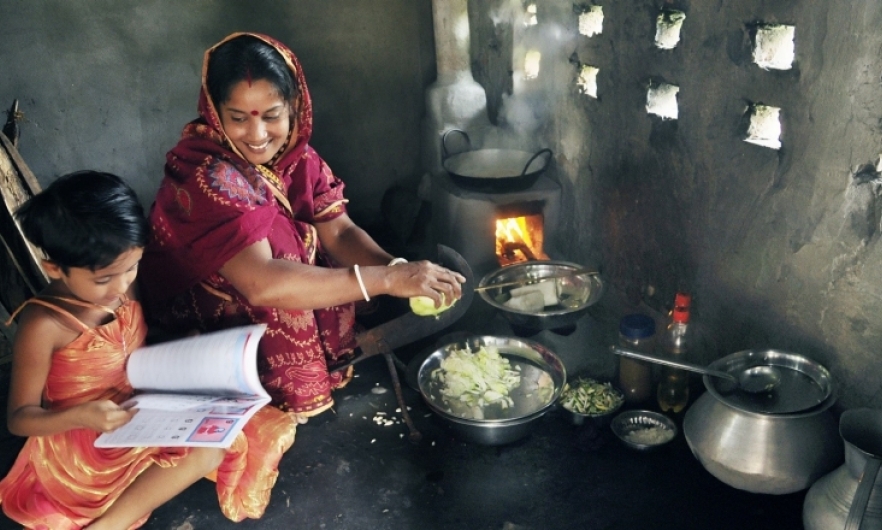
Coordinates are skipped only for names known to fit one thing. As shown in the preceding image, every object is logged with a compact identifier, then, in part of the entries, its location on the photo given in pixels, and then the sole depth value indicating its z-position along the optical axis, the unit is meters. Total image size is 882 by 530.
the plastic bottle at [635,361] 3.18
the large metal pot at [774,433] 2.40
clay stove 4.27
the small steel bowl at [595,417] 3.13
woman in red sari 2.62
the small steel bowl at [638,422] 3.08
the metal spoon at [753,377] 2.58
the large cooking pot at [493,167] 4.23
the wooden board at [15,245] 3.34
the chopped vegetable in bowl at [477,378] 3.11
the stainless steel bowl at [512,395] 2.85
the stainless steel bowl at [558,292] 3.38
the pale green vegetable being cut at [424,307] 2.79
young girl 2.14
